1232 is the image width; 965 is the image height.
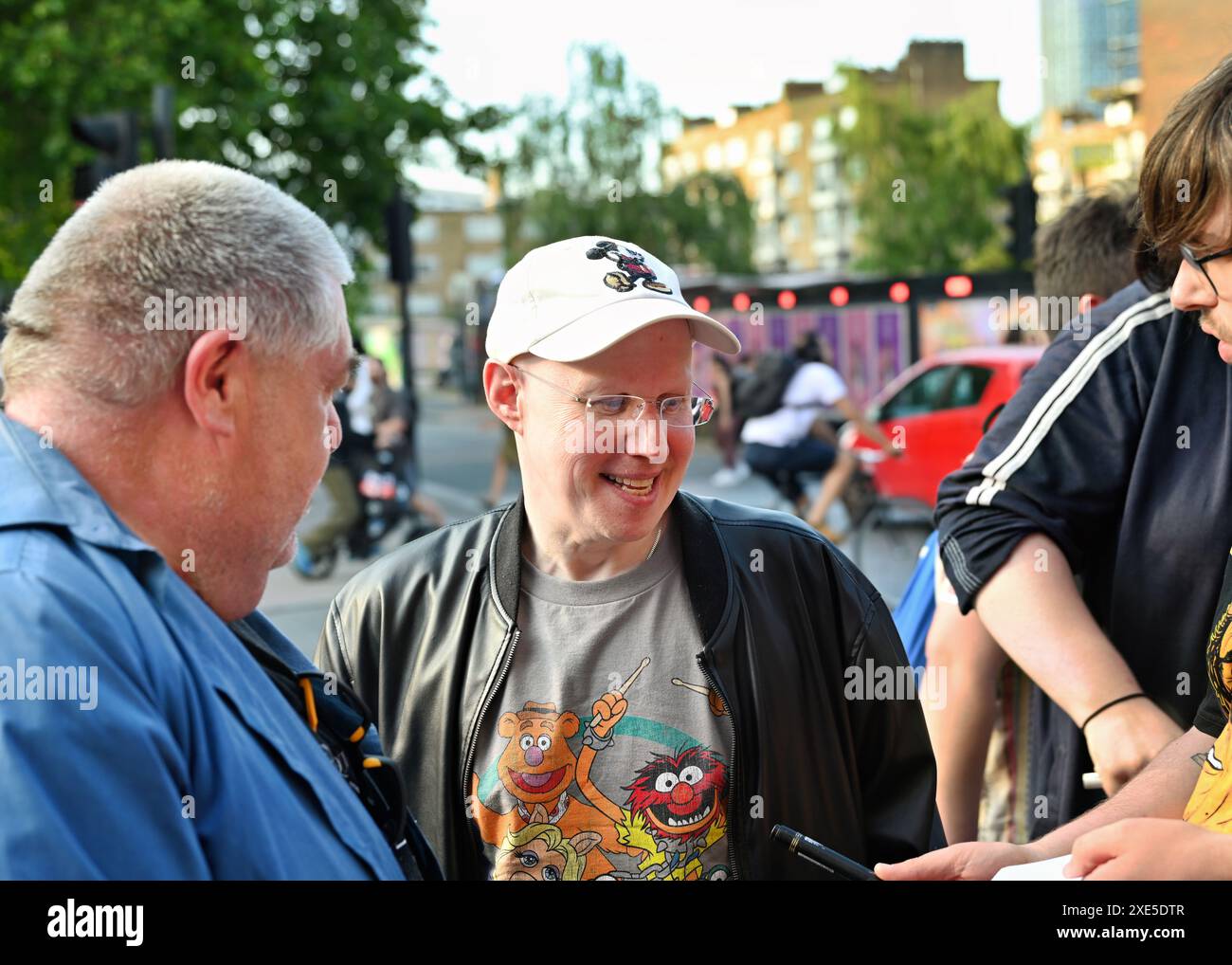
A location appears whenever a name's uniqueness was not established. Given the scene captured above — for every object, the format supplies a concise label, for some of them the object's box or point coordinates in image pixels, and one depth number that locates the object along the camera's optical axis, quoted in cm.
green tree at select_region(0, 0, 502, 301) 1744
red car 1205
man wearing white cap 204
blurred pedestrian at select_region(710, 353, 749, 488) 1608
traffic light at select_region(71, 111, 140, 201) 905
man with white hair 114
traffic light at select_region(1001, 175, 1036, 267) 1379
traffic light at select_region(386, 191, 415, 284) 1400
